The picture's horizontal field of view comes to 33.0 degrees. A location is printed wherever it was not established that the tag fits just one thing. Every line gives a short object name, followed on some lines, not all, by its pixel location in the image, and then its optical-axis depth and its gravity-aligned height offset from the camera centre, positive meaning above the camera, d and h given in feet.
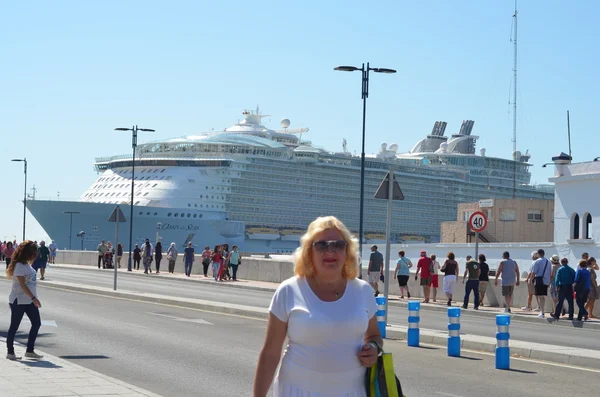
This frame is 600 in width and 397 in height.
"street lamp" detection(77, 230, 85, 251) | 269.48 +4.28
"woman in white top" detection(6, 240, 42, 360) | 39.50 -1.69
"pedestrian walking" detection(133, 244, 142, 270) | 161.68 -0.69
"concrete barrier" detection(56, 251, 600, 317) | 86.74 -2.03
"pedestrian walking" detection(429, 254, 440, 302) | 93.34 -1.79
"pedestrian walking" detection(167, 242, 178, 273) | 149.28 -0.46
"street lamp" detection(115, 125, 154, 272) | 153.38 +17.84
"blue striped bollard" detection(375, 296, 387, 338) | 51.57 -2.70
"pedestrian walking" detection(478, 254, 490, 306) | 82.84 -1.06
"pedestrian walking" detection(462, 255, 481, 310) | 81.25 -1.33
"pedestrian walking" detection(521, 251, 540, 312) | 78.31 -1.89
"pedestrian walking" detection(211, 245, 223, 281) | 129.39 -1.09
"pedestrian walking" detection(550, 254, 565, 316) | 74.69 -1.15
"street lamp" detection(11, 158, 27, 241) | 232.12 +11.66
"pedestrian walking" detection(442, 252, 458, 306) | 87.35 -1.15
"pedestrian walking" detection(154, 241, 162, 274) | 151.02 +0.06
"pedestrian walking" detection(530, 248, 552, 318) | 76.48 -0.80
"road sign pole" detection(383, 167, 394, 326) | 57.77 +2.32
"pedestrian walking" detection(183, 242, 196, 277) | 139.74 -0.75
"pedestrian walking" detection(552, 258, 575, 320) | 71.05 -1.12
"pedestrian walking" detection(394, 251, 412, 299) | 92.68 -0.88
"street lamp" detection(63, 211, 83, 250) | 276.82 +10.00
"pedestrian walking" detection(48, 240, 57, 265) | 184.26 -0.56
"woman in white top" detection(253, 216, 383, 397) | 15.67 -1.03
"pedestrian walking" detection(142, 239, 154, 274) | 145.59 -0.43
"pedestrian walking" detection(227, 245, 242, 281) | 128.06 -0.52
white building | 130.11 +8.60
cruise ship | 279.08 +19.88
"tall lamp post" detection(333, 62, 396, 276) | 101.60 +19.09
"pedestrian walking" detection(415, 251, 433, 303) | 90.17 -0.78
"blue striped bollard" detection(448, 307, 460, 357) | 44.78 -3.26
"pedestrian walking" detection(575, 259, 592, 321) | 71.46 -1.29
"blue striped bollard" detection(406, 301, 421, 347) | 49.78 -3.32
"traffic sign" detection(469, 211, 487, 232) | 85.87 +3.65
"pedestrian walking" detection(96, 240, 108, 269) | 167.63 +0.09
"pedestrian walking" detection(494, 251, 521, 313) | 79.77 -0.93
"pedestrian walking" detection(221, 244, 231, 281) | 129.70 -1.57
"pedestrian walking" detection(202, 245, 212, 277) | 140.87 -0.70
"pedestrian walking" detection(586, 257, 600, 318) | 74.33 -1.77
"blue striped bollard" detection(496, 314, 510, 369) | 40.70 -3.15
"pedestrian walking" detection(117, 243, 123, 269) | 166.71 -0.31
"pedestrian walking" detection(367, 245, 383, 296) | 94.89 -0.59
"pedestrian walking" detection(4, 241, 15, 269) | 125.39 -0.20
